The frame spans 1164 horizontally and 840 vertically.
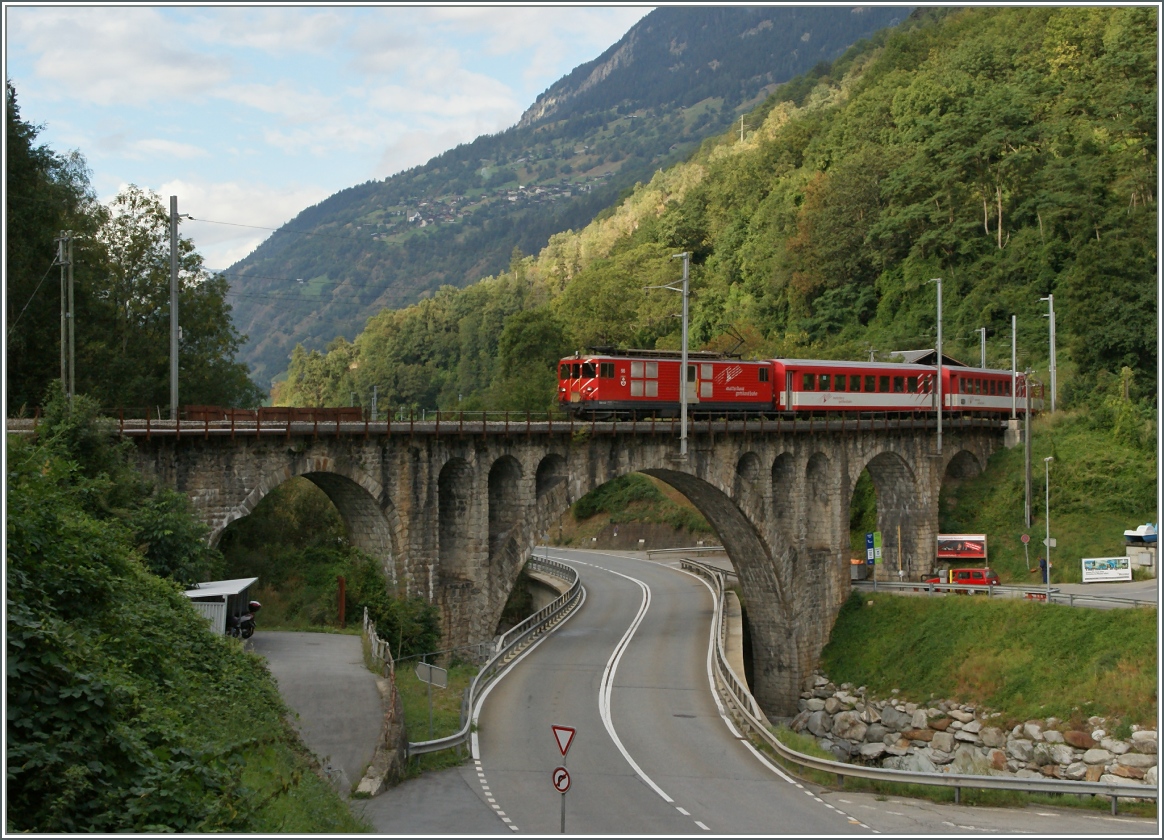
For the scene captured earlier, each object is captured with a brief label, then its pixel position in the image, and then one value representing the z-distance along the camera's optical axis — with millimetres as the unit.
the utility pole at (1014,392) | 59581
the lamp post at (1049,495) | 51812
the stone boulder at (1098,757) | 35906
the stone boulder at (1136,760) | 34844
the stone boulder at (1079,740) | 36994
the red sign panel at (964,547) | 55531
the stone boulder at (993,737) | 40031
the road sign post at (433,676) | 24156
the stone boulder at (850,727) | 45250
